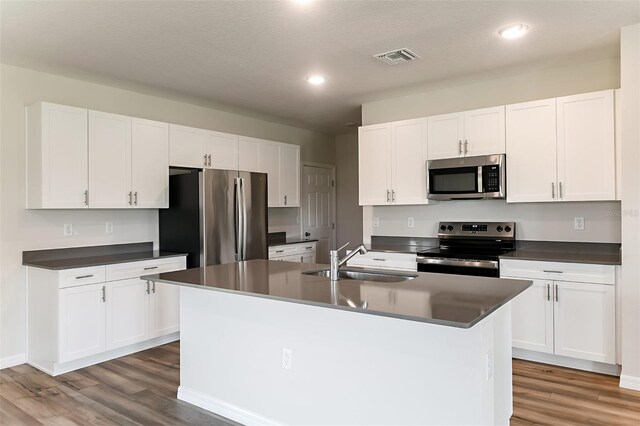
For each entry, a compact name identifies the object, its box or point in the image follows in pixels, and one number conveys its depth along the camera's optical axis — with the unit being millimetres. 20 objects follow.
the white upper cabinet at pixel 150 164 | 4223
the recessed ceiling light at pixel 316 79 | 4035
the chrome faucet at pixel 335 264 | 2506
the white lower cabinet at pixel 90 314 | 3445
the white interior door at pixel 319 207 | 6641
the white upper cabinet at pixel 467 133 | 3984
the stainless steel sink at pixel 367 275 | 2637
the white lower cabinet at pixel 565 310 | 3229
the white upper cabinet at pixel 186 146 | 4575
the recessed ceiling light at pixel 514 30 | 2962
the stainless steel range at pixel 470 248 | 3711
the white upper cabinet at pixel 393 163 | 4441
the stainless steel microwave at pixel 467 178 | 3938
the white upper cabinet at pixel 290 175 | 5824
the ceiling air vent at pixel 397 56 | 3414
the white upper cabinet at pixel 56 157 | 3586
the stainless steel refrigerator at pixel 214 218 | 4277
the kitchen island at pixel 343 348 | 1885
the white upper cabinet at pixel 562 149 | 3428
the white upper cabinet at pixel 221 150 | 4934
